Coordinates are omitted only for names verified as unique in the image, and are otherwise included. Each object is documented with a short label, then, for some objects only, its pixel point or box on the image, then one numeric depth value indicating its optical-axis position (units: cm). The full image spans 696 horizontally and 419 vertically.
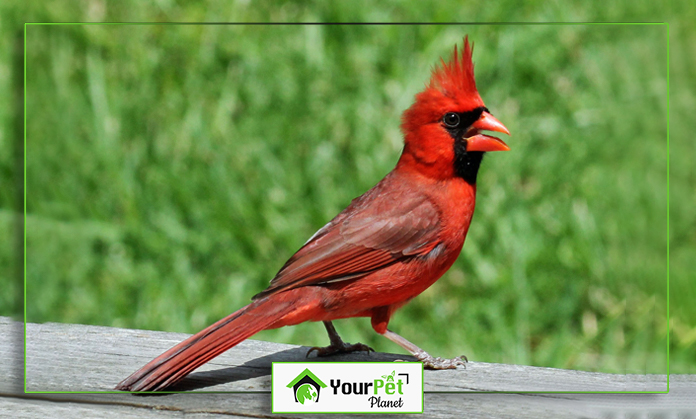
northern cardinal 501
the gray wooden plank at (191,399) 487
